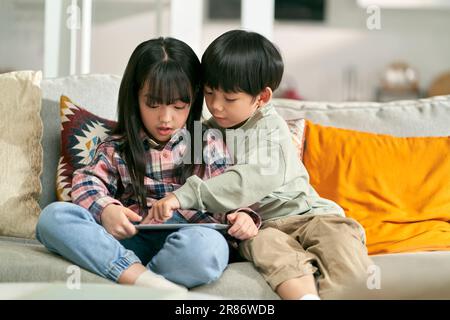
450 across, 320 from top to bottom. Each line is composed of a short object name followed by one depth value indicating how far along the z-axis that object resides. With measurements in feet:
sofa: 7.81
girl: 7.82
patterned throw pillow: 9.01
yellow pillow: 9.06
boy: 7.91
